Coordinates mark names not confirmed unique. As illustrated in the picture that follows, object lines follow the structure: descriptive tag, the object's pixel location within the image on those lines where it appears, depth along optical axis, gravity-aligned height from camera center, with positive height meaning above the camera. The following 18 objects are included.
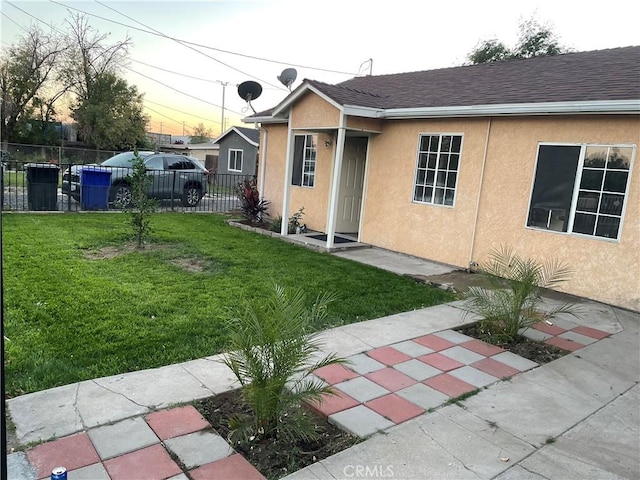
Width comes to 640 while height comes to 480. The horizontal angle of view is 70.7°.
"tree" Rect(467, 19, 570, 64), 21.83 +7.44
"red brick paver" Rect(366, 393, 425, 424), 3.05 -1.53
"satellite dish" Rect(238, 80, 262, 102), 13.63 +2.51
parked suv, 12.03 -0.34
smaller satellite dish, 12.59 +2.80
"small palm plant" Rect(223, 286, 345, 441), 2.63 -1.09
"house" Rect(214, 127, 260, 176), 24.67 +1.32
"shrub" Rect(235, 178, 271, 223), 11.07 -0.74
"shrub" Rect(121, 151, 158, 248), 7.65 -0.60
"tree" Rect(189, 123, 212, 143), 54.61 +4.57
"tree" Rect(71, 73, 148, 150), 30.81 +3.31
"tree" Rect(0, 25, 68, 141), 27.72 +4.72
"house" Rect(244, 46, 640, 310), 6.00 +0.51
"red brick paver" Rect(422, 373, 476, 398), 3.48 -1.52
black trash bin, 10.30 -0.65
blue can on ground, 1.64 -1.15
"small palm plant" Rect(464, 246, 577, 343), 4.49 -1.11
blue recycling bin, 11.16 -0.67
